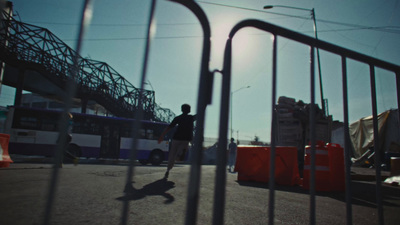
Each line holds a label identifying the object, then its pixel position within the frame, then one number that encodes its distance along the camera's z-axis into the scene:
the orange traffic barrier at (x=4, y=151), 6.25
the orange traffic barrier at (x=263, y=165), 5.46
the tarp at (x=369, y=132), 13.70
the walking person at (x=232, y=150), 13.62
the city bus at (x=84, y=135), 12.36
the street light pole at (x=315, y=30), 14.65
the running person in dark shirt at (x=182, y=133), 5.18
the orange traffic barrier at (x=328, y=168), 4.72
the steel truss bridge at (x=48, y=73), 17.28
